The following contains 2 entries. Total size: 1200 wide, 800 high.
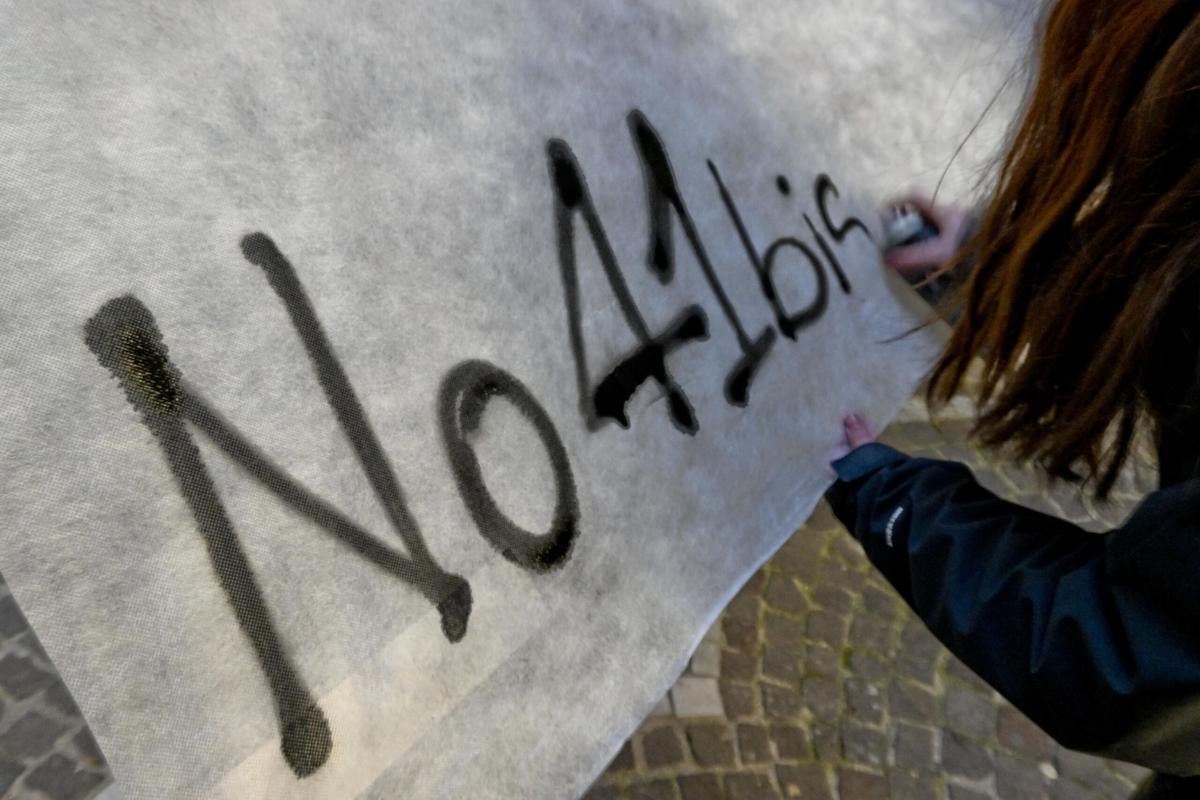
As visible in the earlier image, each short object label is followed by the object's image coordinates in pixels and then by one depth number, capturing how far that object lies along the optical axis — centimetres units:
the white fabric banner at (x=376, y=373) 68
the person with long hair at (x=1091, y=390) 57
